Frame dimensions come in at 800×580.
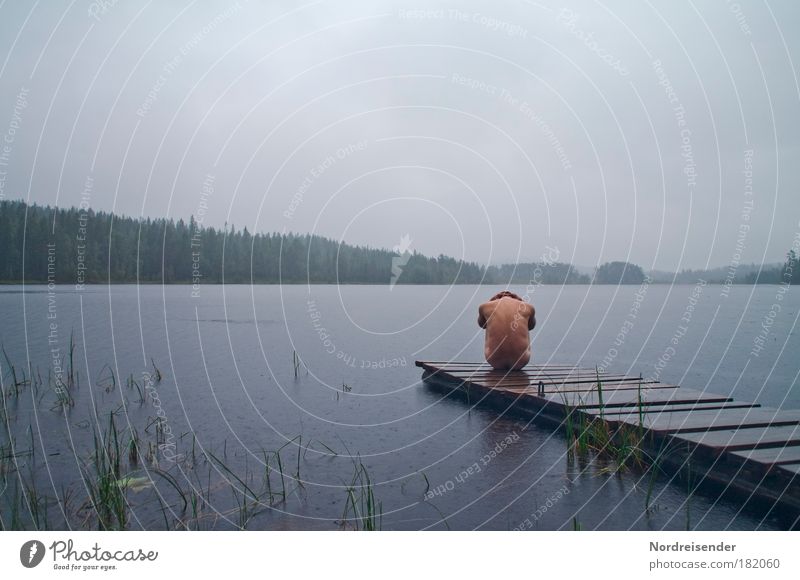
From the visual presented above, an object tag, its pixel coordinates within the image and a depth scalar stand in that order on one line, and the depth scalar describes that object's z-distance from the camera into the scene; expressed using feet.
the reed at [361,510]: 17.79
